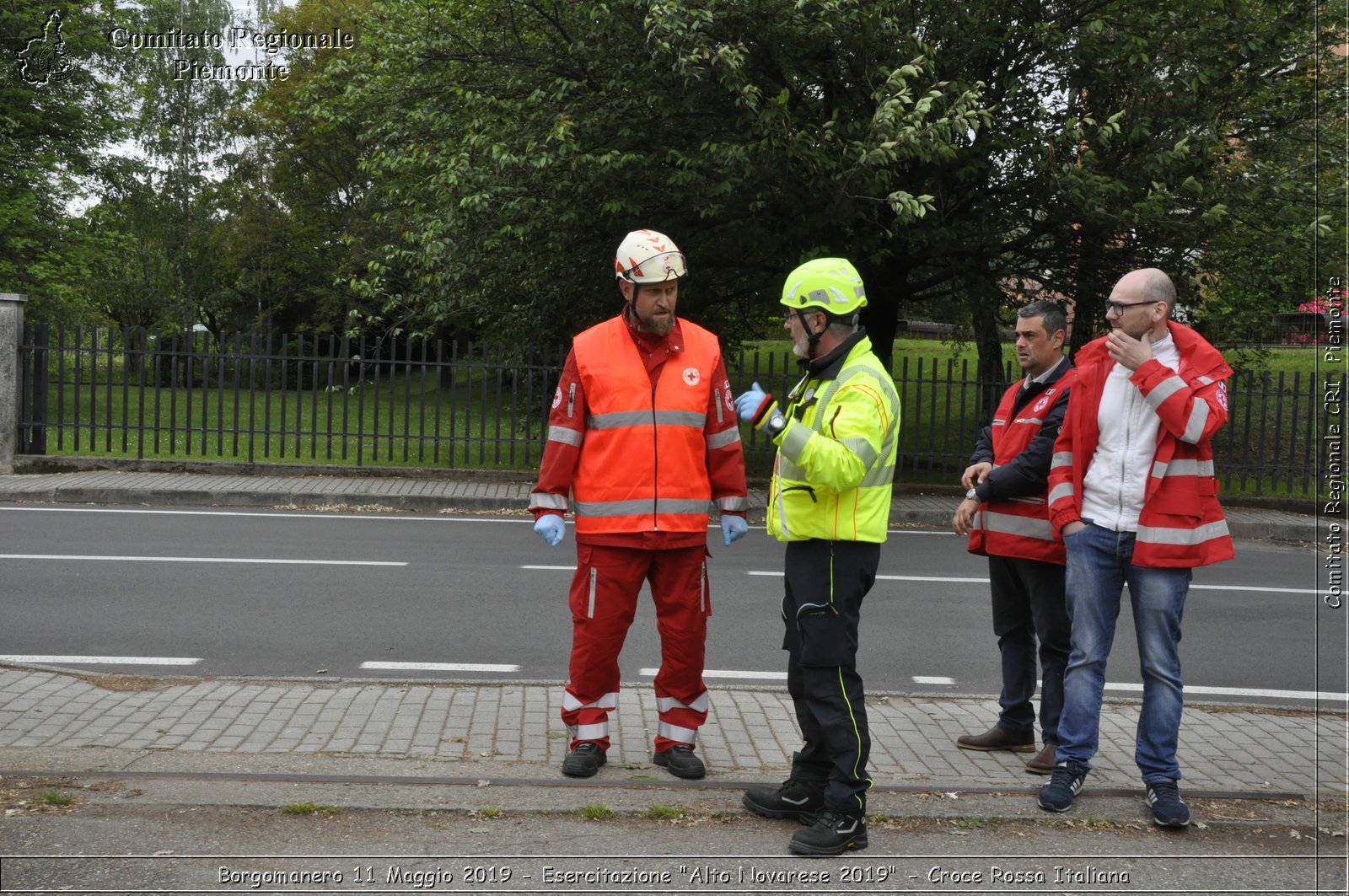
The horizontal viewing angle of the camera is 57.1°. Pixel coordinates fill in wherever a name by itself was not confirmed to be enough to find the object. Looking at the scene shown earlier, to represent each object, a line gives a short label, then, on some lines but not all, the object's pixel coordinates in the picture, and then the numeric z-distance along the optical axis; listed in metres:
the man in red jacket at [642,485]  4.66
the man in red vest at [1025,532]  5.03
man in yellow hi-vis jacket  4.05
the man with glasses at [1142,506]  4.36
